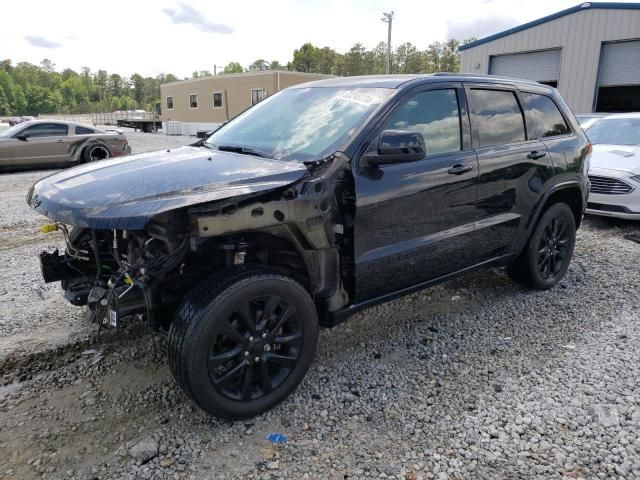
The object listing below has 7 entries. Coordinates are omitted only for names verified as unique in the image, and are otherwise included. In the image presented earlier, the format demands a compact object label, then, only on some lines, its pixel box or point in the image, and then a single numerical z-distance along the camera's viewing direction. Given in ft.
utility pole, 131.23
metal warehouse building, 47.57
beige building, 98.32
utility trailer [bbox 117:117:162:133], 135.95
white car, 22.27
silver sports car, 39.86
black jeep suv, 8.21
